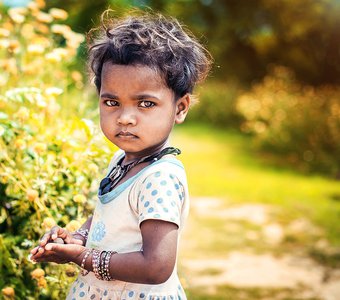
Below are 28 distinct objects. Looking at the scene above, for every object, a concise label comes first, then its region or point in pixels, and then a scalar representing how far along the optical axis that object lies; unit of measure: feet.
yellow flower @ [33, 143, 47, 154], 9.28
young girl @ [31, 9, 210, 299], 6.31
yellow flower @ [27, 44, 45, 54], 12.08
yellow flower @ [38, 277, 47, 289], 8.83
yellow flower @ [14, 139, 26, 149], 9.69
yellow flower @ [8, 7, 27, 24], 13.51
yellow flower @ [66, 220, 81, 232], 8.57
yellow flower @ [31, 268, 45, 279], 8.68
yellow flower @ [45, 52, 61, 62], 11.82
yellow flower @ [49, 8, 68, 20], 14.56
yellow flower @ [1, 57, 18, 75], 12.54
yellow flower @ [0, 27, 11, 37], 12.00
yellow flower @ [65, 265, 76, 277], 9.08
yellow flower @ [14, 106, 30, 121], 9.79
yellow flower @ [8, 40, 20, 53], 12.32
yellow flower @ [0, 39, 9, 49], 11.49
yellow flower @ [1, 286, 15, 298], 8.98
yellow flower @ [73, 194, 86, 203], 9.07
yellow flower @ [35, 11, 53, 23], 14.35
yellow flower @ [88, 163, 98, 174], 9.73
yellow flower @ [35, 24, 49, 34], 15.57
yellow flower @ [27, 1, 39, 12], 14.24
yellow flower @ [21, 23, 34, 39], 16.51
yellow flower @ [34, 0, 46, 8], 16.20
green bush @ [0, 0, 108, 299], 9.49
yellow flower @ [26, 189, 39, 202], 8.76
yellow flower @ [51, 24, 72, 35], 14.11
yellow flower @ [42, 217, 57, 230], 8.27
